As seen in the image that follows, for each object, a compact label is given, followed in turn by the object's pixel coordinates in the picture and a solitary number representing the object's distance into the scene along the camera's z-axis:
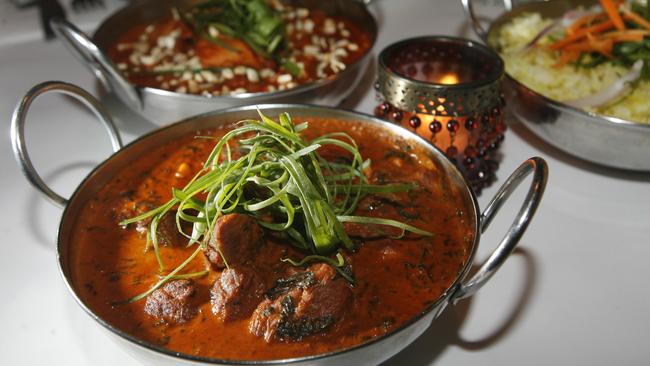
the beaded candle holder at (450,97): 0.38
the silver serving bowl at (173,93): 0.42
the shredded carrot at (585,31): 0.47
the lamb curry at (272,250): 0.29
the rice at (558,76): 0.43
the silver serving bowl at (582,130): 0.39
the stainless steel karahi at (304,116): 0.27
